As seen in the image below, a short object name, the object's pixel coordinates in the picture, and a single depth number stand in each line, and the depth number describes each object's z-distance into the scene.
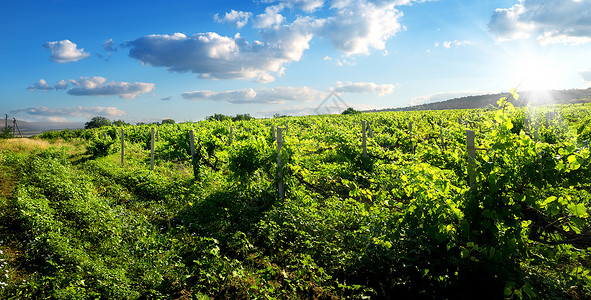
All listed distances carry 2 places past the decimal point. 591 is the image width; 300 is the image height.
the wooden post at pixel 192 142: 10.56
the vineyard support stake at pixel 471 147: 3.86
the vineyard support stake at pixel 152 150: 11.61
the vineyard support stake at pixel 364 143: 9.57
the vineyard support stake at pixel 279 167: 7.52
